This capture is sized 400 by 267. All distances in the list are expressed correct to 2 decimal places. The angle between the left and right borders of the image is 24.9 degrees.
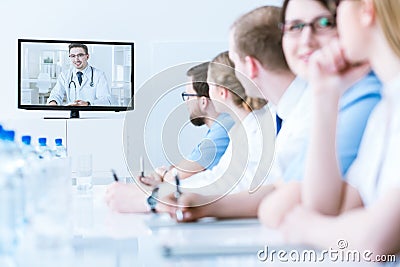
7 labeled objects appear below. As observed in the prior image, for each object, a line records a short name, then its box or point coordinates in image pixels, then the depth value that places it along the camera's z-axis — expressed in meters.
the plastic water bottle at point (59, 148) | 5.20
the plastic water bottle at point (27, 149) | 3.45
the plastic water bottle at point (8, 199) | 2.44
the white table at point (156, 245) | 2.17
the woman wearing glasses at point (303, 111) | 2.49
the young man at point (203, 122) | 4.91
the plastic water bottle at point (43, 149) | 4.17
